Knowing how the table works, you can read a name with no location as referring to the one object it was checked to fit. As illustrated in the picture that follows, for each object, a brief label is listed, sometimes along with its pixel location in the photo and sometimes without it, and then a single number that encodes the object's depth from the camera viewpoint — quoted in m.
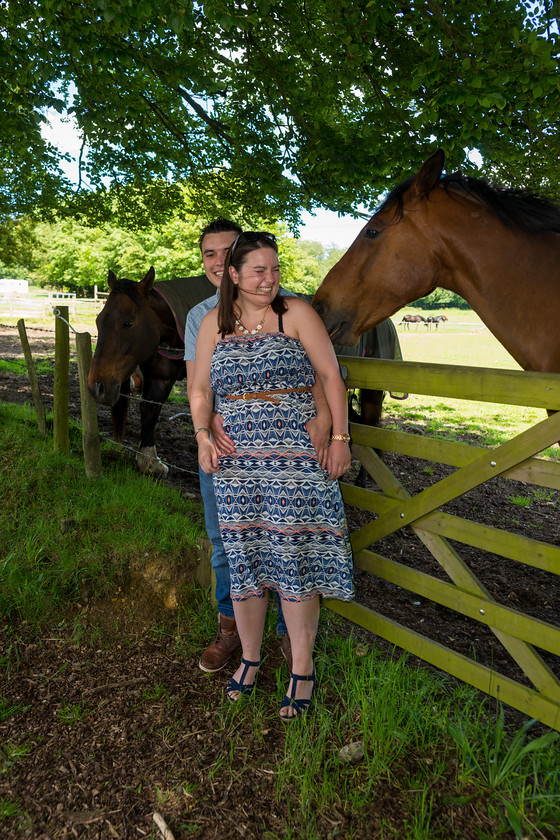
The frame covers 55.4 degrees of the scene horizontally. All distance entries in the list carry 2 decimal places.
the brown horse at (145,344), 4.99
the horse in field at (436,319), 46.09
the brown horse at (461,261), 2.56
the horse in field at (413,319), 47.36
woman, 2.25
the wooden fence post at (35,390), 5.38
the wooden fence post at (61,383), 4.77
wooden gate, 2.02
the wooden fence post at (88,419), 4.53
